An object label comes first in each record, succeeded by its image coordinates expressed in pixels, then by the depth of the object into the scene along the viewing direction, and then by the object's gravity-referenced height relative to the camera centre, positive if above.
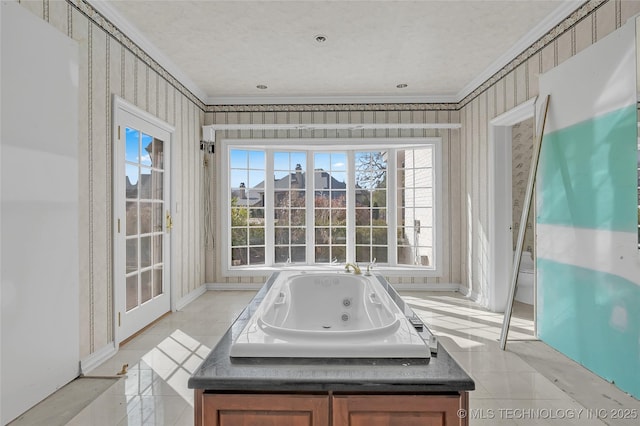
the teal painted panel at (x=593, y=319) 1.98 -0.70
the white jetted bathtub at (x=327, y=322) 1.40 -0.55
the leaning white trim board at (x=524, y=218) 2.66 -0.05
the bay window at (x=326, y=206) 4.62 +0.11
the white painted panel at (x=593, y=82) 2.02 +0.85
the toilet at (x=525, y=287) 3.91 -0.84
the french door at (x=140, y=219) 2.72 -0.03
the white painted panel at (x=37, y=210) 1.76 +0.03
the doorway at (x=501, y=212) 3.61 +0.00
